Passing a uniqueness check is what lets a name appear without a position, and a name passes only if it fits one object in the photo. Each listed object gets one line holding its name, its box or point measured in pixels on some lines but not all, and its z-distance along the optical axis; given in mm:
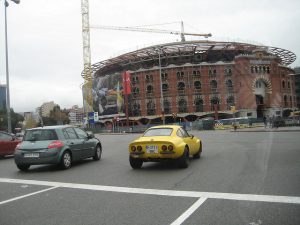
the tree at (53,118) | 102394
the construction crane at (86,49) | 92619
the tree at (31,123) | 96994
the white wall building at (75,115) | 189375
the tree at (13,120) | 73006
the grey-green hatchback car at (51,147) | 11000
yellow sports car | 10031
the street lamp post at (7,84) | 27750
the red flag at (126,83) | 72750
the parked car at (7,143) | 16984
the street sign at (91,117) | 71125
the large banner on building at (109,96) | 76750
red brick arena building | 73688
